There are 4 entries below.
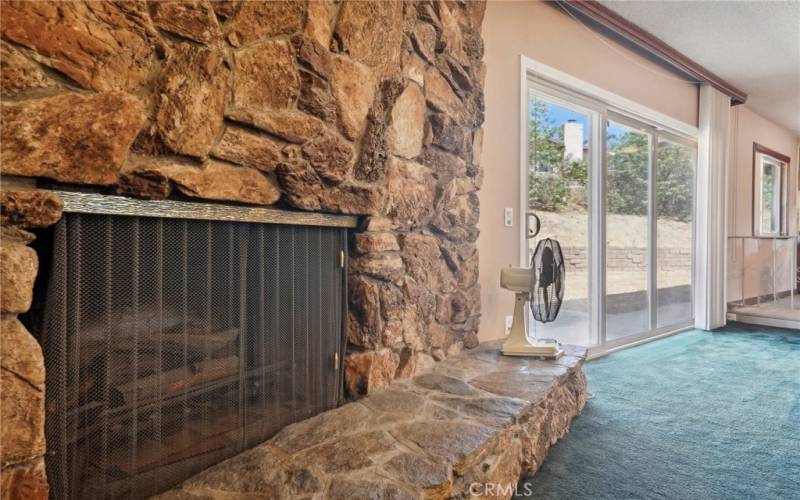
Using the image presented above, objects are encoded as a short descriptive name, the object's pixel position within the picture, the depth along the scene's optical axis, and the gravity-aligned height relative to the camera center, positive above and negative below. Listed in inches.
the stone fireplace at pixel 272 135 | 36.4 +13.1
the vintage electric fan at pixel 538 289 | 90.8 -7.4
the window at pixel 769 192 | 231.9 +35.3
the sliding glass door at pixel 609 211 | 127.0 +13.8
